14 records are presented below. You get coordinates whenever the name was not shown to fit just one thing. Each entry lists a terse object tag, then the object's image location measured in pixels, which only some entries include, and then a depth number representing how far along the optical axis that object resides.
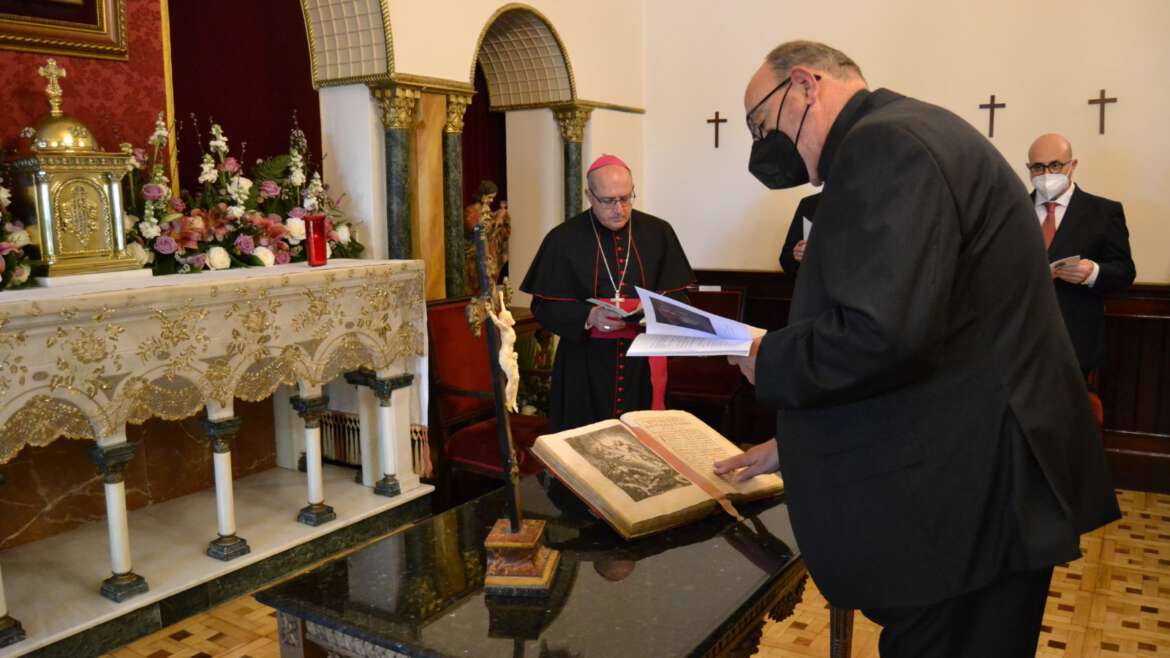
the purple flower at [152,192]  3.89
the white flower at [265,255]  4.25
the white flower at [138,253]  3.77
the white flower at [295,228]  4.41
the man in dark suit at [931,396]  1.45
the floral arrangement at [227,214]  3.93
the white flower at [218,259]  4.02
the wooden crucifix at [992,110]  5.95
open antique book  2.01
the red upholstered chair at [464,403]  4.45
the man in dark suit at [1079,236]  4.75
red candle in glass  4.23
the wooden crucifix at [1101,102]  5.58
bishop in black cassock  4.19
